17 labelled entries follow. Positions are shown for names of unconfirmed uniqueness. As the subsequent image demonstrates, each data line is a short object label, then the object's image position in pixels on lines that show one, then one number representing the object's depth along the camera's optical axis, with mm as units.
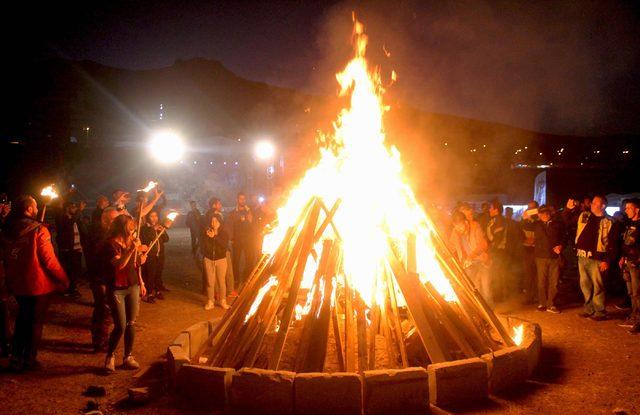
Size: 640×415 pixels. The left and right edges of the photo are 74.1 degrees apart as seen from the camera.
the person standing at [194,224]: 14655
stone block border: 4594
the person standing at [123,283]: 6016
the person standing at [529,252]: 10102
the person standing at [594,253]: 8430
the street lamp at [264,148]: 21047
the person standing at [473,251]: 8992
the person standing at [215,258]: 9719
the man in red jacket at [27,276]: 6016
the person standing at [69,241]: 10578
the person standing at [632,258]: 7824
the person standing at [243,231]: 11586
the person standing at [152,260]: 9922
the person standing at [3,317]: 6523
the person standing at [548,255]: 9211
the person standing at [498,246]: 10453
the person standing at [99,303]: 6552
